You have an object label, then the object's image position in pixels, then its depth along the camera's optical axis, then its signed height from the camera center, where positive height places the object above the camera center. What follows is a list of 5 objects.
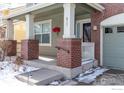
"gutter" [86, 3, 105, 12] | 4.83 +1.91
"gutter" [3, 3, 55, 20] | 4.81 +1.88
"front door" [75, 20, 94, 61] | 6.16 +0.84
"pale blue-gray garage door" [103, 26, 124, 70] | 5.03 -0.24
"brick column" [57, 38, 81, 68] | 4.07 -0.43
